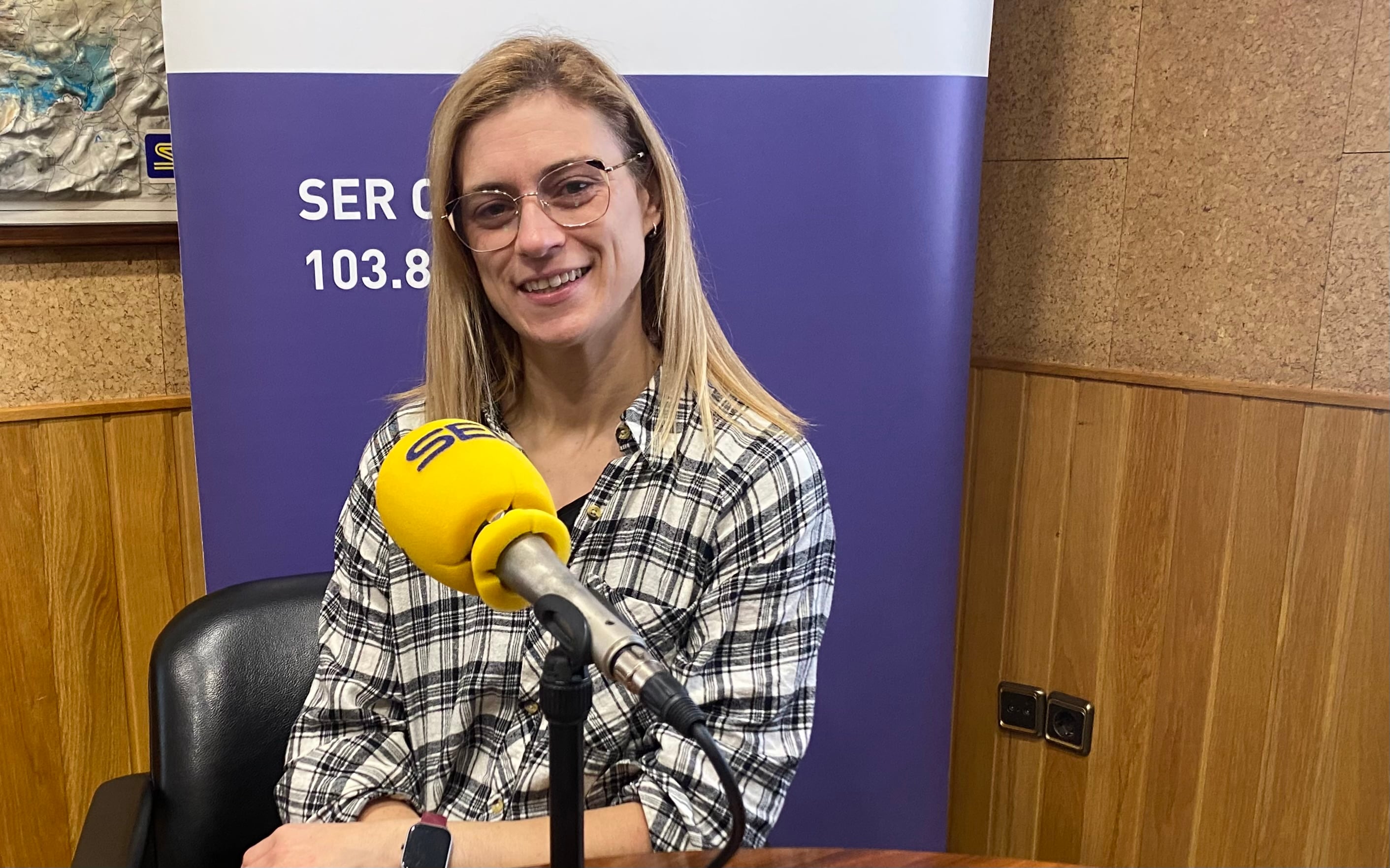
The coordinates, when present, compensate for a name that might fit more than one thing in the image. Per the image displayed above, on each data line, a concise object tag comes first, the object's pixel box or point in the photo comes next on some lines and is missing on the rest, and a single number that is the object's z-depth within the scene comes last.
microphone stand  0.62
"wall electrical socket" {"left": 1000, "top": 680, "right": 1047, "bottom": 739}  2.45
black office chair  1.40
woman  1.24
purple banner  1.76
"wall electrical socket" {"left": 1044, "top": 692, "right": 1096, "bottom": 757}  2.37
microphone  0.66
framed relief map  2.11
